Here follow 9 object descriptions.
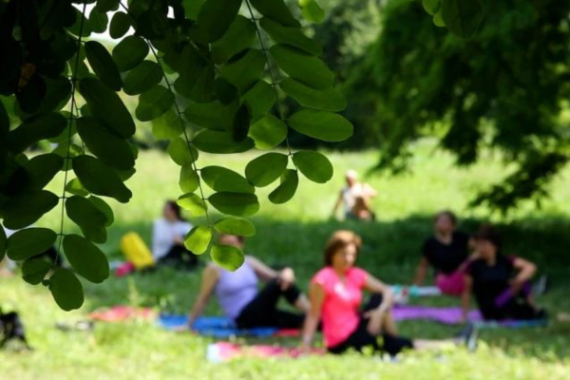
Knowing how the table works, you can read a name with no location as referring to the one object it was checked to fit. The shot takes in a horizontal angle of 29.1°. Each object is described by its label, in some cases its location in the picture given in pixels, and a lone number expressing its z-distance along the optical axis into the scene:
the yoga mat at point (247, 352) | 8.38
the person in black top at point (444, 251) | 12.58
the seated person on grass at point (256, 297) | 9.99
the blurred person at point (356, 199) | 18.12
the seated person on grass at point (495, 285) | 10.33
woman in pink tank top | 8.64
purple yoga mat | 10.70
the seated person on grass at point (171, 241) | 13.61
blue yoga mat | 9.81
